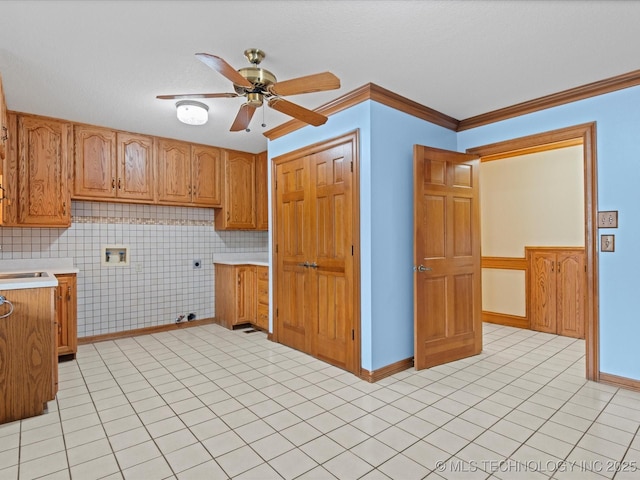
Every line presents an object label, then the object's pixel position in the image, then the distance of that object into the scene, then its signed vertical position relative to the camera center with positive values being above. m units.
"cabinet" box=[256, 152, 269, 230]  5.14 +0.63
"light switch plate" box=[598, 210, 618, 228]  2.82 +0.14
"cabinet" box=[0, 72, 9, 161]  2.71 +0.96
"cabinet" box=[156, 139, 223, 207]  4.42 +0.87
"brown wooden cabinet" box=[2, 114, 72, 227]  3.49 +0.70
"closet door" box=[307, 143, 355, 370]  3.14 -0.16
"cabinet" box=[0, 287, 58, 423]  2.31 -0.75
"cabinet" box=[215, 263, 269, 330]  4.62 -0.73
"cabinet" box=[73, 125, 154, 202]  3.88 +0.87
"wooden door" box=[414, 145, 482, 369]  3.16 -0.17
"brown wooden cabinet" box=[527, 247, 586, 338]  4.16 -0.64
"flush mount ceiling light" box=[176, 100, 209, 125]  3.13 +1.14
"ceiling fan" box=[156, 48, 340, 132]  2.18 +0.97
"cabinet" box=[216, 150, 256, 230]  4.92 +0.67
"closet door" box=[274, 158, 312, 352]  3.64 -0.14
